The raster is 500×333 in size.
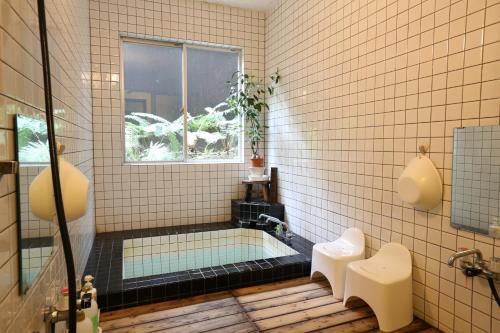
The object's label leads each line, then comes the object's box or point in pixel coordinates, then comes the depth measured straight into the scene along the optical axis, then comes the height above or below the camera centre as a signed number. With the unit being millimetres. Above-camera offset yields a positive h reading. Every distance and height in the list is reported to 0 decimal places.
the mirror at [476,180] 1545 -153
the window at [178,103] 3504 +536
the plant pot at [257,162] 3688 -154
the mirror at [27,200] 925 -160
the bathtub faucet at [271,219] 3171 -750
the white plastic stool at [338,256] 2225 -785
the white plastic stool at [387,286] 1822 -834
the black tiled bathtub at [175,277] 2098 -956
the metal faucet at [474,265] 1503 -574
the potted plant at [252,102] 3707 +569
